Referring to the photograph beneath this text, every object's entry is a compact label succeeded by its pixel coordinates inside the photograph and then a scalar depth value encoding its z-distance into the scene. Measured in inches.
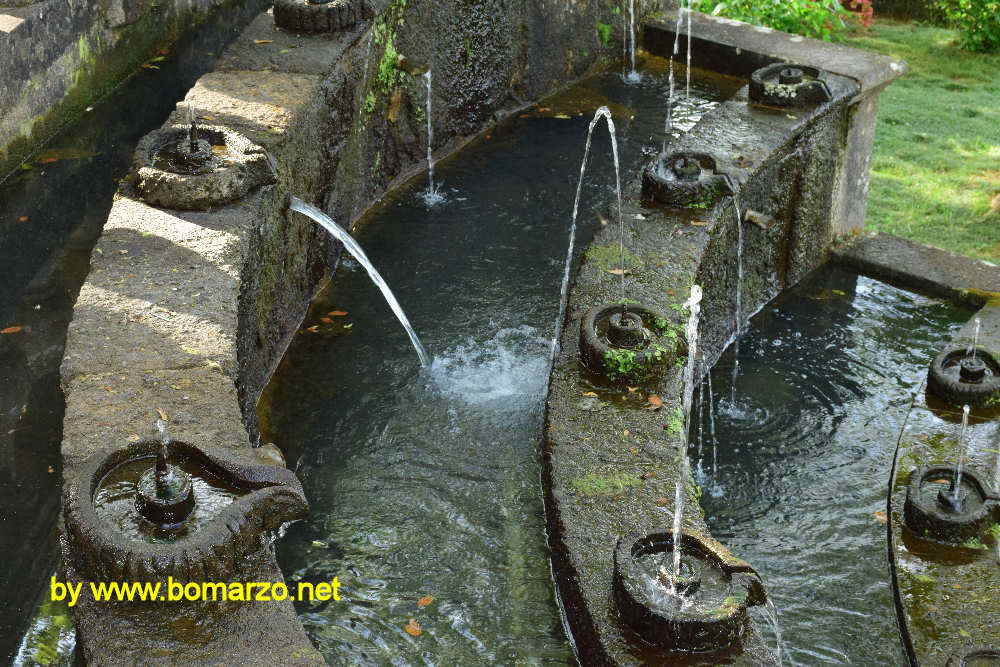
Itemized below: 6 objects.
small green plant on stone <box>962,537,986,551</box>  168.1
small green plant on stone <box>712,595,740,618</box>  119.0
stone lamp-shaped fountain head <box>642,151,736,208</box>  210.7
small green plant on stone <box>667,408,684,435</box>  156.6
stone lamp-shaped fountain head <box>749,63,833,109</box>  249.1
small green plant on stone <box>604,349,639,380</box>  162.6
